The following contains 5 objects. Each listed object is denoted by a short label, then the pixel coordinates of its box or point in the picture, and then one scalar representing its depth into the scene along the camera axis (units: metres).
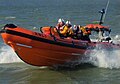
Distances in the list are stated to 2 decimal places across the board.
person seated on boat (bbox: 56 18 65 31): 14.80
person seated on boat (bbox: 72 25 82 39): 14.84
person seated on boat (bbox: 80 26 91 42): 15.01
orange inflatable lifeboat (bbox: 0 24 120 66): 13.29
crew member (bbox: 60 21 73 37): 14.64
